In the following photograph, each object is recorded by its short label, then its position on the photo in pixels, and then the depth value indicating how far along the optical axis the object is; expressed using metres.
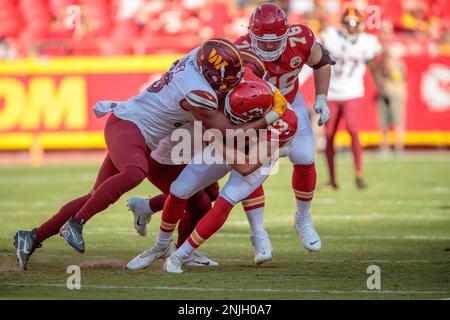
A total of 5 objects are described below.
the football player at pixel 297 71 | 13.16
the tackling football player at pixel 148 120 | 11.90
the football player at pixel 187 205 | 12.78
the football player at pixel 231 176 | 11.94
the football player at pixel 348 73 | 23.00
